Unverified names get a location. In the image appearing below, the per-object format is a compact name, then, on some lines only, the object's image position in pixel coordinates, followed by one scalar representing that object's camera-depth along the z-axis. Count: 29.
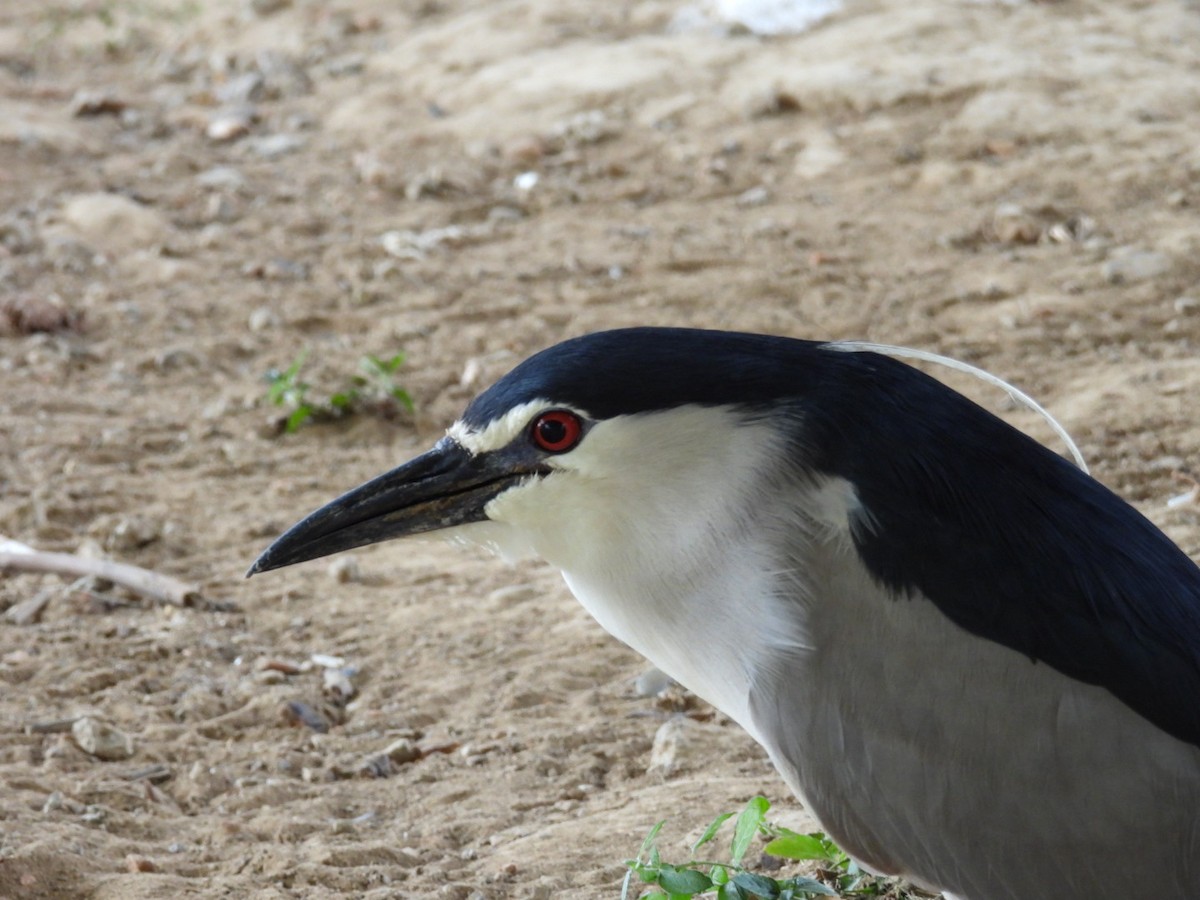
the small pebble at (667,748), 6.93
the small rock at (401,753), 7.39
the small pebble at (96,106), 17.31
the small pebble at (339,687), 8.00
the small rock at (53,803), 6.68
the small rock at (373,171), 14.96
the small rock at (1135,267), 11.30
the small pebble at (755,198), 13.59
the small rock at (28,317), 12.30
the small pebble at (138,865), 6.25
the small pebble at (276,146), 16.08
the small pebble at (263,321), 12.49
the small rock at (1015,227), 12.20
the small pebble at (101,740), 7.26
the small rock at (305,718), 7.70
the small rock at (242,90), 17.56
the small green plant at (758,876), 5.06
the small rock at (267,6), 19.62
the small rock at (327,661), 8.28
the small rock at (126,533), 9.41
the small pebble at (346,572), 9.23
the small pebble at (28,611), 8.54
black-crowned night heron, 4.86
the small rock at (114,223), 13.99
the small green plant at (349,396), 10.80
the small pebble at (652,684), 7.65
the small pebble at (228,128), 16.62
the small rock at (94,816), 6.66
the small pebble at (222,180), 15.11
